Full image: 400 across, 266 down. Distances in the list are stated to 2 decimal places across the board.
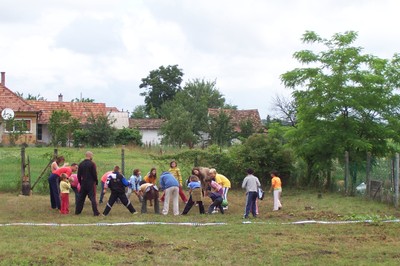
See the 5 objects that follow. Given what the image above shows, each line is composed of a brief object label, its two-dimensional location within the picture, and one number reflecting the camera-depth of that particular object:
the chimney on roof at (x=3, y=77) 54.50
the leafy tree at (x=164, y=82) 93.50
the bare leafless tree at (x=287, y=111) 51.47
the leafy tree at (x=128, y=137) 50.75
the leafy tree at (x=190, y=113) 52.28
